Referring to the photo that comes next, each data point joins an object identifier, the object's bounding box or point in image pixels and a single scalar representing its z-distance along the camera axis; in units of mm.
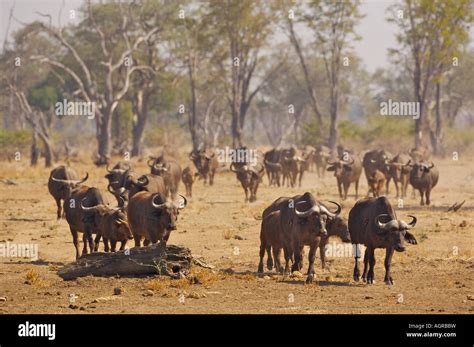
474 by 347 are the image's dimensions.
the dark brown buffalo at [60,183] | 25578
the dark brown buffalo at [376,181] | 31656
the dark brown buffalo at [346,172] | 32781
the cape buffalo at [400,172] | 33250
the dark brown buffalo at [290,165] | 39156
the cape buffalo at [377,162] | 34094
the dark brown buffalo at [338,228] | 17156
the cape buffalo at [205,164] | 39531
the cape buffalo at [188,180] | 33475
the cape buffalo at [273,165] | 39719
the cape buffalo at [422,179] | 30094
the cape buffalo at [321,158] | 47938
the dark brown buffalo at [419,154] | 39619
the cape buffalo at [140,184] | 22234
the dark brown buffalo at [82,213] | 18578
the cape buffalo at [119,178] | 20616
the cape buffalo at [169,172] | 29953
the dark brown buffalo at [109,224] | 18141
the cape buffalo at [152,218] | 17438
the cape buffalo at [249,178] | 31984
